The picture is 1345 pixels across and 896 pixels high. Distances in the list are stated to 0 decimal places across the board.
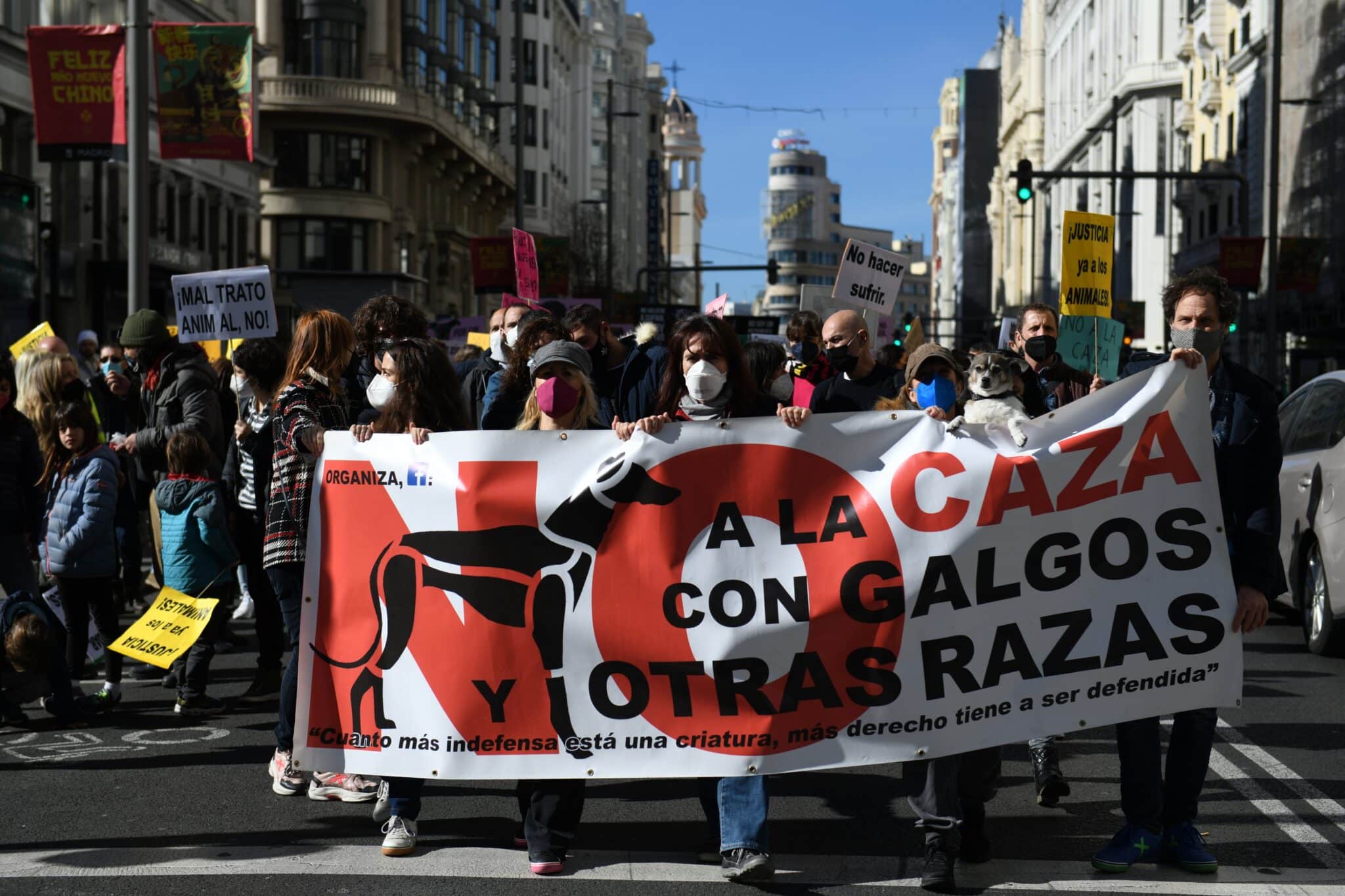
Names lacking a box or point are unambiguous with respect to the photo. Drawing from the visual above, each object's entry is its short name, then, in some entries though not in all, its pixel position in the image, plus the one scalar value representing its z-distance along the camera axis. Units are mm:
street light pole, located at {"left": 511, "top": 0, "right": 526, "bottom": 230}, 33031
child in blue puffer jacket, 8711
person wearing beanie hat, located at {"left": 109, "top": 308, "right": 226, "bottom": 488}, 9445
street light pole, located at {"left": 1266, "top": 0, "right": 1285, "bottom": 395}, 27094
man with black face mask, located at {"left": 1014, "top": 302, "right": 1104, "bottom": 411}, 8062
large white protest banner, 5691
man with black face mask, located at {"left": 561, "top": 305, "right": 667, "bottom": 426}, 8312
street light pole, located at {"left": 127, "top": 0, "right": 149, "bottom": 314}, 14984
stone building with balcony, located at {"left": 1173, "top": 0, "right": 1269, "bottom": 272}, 54688
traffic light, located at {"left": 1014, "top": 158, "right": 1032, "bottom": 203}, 28047
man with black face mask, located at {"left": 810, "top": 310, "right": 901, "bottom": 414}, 7305
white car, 10398
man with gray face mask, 5715
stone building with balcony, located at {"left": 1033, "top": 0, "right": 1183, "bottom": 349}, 75062
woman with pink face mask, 6000
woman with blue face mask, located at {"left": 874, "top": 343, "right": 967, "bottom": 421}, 6316
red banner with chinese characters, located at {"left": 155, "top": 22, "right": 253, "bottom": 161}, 14836
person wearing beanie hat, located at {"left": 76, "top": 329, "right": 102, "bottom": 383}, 16031
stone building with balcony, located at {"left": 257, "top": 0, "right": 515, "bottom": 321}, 51406
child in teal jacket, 8703
